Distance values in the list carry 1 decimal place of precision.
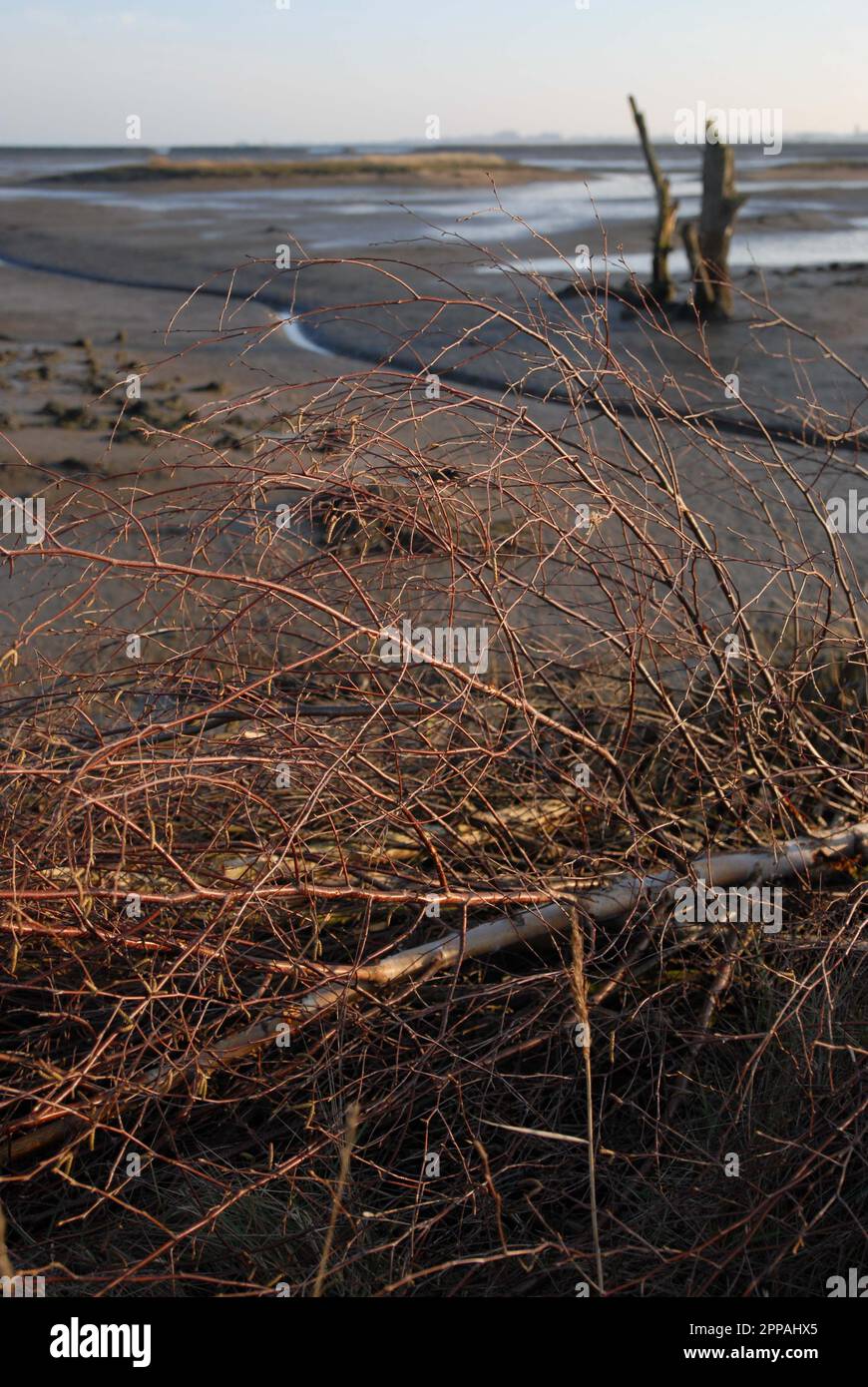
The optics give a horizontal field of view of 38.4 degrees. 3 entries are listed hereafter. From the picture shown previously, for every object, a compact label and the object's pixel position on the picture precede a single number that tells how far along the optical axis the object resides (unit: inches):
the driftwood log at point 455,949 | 93.5
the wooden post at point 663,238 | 507.2
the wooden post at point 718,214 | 480.7
